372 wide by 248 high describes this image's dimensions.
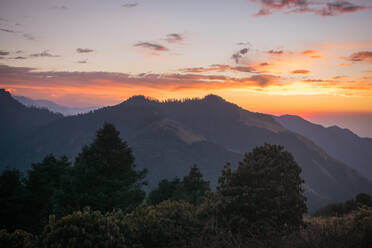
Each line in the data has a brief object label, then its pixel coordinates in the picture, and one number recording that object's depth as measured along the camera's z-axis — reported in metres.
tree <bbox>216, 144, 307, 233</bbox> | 10.52
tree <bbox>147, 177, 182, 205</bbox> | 47.12
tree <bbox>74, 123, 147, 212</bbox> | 22.49
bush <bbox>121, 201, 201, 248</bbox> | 9.24
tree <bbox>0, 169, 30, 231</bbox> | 29.62
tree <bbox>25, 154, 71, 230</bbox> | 31.47
